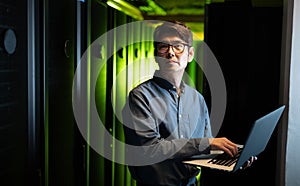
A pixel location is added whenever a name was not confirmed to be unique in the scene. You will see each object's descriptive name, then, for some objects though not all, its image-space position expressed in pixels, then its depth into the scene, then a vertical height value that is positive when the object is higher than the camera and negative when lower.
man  1.52 -0.20
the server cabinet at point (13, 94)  1.18 -0.07
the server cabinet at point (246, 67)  2.30 +0.05
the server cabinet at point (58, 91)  1.46 -0.08
